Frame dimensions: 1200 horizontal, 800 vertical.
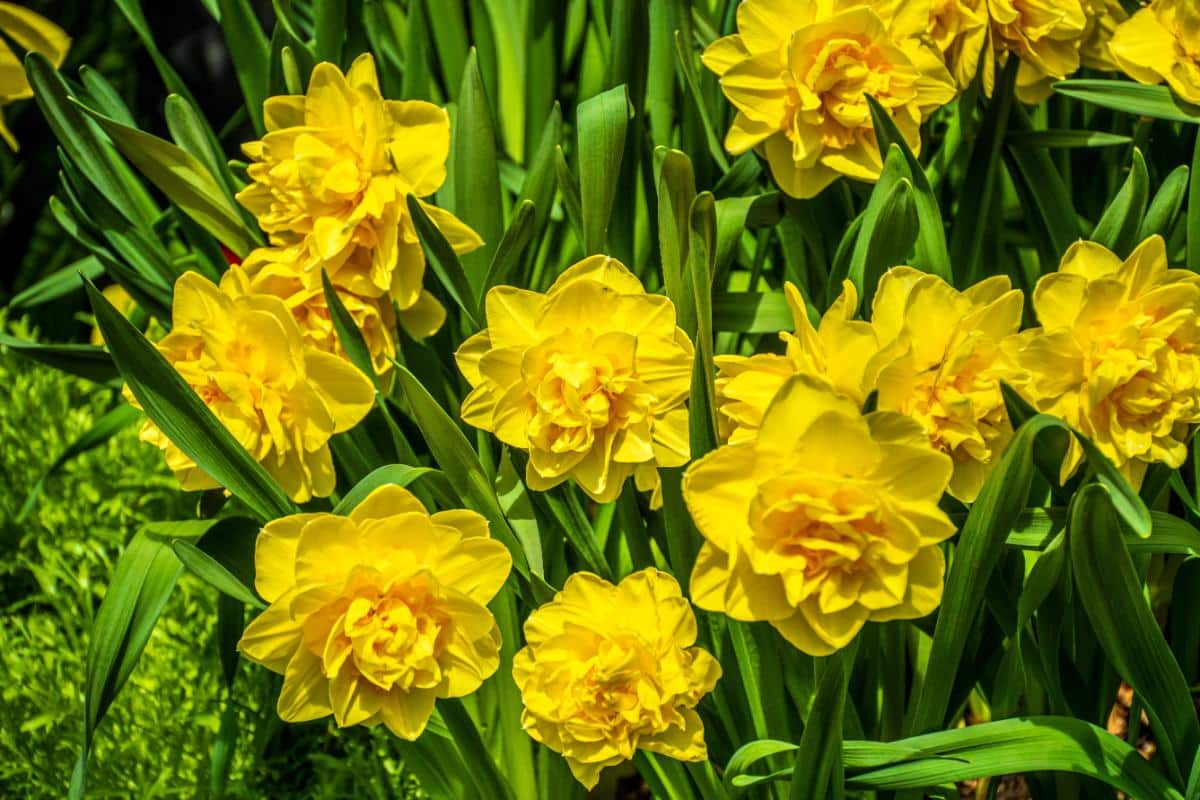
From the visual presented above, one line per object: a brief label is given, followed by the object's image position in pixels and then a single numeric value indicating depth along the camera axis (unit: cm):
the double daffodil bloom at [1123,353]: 114
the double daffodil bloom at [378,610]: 113
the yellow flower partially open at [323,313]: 120
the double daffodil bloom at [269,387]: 117
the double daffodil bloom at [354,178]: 119
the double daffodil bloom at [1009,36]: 123
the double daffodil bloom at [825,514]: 108
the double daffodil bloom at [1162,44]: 125
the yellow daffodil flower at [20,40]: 118
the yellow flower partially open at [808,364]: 111
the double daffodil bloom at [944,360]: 112
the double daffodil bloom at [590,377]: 113
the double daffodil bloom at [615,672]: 114
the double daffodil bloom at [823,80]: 118
